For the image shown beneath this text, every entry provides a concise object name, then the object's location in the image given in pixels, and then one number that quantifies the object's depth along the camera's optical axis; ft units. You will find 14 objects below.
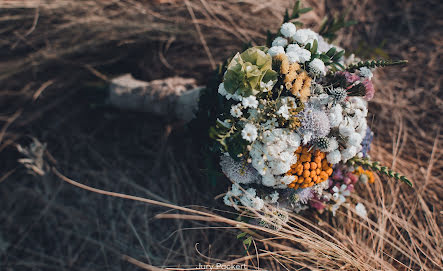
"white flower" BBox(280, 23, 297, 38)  2.86
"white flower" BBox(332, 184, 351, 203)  3.00
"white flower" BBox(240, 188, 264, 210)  2.85
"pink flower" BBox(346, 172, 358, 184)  3.02
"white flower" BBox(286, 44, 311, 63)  2.76
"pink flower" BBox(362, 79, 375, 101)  2.84
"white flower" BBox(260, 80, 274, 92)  2.71
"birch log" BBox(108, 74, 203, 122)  3.41
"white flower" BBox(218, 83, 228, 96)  2.75
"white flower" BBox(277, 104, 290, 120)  2.68
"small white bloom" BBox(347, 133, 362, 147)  2.74
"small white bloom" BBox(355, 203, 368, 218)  3.26
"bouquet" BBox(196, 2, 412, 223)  2.69
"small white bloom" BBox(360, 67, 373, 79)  2.83
